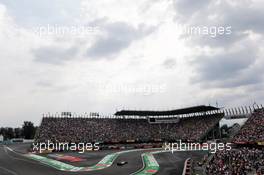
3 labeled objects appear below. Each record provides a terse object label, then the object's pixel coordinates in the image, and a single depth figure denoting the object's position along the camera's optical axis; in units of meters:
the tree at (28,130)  135.38
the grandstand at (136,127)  80.88
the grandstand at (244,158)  29.65
